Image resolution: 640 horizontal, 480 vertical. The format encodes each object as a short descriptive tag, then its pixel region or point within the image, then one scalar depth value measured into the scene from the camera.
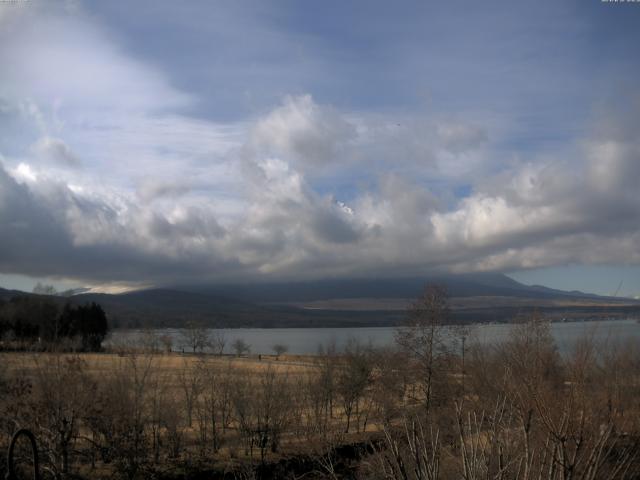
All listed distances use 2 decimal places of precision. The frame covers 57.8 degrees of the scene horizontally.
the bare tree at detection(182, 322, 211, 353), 114.66
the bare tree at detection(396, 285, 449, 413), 35.22
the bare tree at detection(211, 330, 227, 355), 137.35
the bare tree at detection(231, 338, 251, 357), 113.94
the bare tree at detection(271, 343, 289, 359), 114.14
